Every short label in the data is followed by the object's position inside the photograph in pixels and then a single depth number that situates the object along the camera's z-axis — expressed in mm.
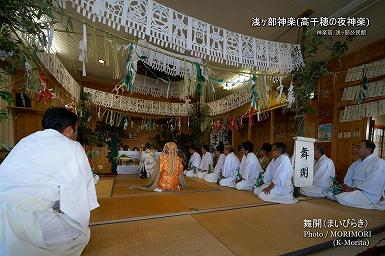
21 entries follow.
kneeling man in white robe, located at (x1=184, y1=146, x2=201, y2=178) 8859
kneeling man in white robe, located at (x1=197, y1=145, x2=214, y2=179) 8297
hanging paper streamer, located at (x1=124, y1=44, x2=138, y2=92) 3129
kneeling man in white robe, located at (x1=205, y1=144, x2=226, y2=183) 7316
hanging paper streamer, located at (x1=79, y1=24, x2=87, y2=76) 2568
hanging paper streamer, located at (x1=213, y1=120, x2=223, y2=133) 9430
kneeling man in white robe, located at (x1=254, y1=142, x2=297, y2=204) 4375
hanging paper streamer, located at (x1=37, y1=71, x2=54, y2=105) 4732
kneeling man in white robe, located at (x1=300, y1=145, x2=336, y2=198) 4898
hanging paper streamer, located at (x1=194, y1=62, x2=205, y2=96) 3633
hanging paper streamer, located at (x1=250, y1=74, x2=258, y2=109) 4190
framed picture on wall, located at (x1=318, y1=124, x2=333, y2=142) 6449
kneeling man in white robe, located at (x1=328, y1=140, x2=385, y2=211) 4012
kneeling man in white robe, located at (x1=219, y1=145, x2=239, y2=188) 6488
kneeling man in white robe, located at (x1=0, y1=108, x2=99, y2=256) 1640
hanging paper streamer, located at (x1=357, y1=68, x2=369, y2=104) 4576
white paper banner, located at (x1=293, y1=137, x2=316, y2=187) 4254
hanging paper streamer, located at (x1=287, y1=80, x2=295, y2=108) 4691
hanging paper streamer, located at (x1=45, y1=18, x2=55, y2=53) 2143
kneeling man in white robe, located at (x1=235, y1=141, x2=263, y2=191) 5723
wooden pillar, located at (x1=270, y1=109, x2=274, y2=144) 7582
